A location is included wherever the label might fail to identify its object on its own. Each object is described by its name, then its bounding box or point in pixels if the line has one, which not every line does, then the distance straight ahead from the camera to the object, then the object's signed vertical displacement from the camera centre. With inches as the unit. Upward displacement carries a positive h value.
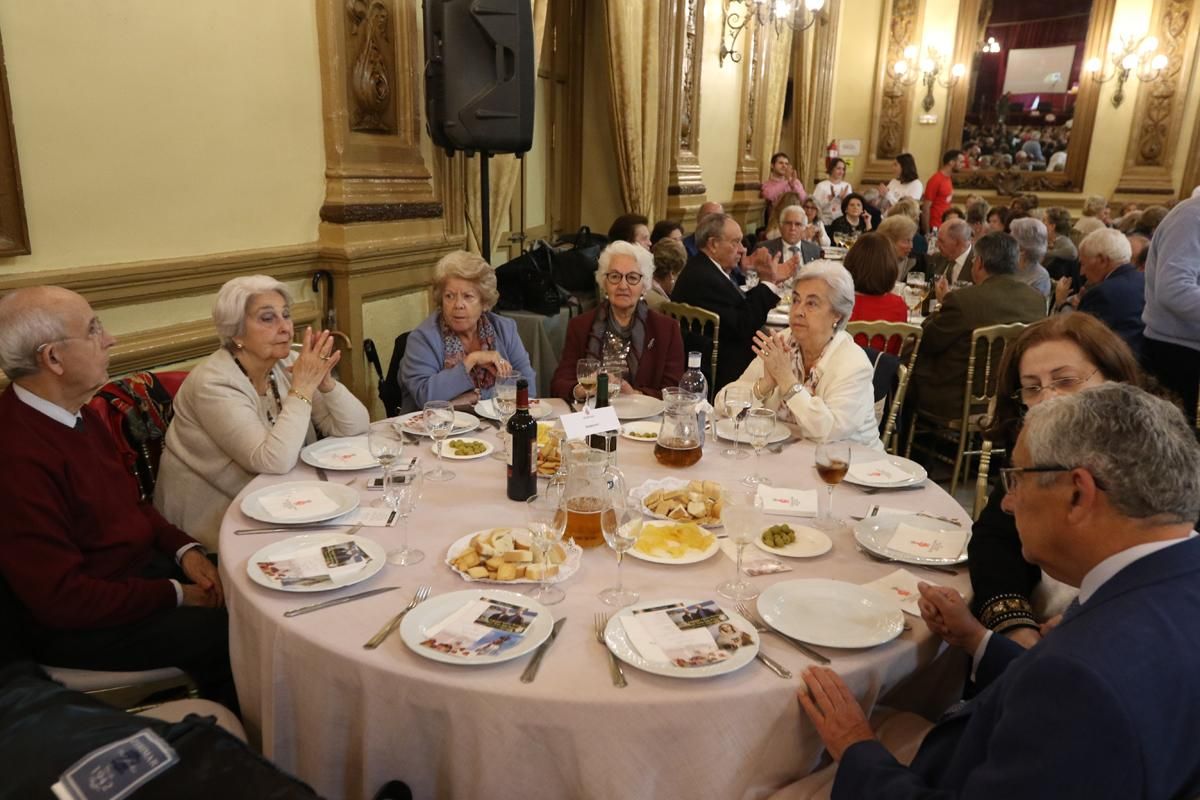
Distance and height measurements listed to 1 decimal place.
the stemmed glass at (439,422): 82.0 -25.3
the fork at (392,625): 51.4 -29.4
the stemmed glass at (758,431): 79.3 -23.7
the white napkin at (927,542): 66.2 -28.8
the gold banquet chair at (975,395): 144.8 -37.9
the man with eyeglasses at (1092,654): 34.5 -20.0
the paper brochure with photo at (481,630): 50.5 -29.0
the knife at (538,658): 48.5 -29.4
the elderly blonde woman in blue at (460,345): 116.1 -25.0
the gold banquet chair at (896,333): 138.8 -24.3
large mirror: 397.7 +50.4
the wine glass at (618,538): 57.2 -24.9
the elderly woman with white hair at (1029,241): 187.2 -10.5
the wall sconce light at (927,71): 429.7 +63.5
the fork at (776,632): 52.1 -29.6
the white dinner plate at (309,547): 57.7 -29.1
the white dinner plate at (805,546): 65.4 -29.0
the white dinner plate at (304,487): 68.8 -29.2
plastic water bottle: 96.0 -23.5
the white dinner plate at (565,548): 60.5 -28.8
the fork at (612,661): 48.3 -29.2
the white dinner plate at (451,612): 49.3 -28.9
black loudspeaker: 148.7 +19.4
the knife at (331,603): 54.9 -29.6
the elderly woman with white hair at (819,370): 94.3 -22.0
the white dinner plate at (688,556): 63.0 -28.9
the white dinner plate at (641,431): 93.7 -29.1
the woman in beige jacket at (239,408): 82.6 -25.1
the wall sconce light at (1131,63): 377.7 +62.9
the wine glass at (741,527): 58.6 -24.6
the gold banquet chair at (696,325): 158.2 -28.4
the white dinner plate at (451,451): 86.0 -29.3
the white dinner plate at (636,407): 102.6 -28.9
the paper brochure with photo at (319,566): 58.7 -29.1
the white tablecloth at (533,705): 47.3 -31.9
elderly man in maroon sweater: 65.7 -30.8
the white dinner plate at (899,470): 79.8 -28.5
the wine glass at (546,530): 57.7 -25.3
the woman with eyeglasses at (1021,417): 60.9 -20.4
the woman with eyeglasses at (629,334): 128.2 -23.9
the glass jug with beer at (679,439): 83.6 -26.2
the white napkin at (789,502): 73.5 -28.7
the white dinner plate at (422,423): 92.4 -28.7
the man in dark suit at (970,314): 152.6 -22.6
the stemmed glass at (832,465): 70.0 -23.8
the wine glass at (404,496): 63.4 -27.1
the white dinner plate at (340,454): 82.7 -29.6
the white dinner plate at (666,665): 48.6 -28.8
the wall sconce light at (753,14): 311.0 +66.6
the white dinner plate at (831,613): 53.7 -29.1
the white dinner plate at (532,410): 99.7 -28.7
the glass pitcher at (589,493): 60.7 -23.4
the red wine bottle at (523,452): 73.2 -24.6
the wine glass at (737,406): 89.1 -25.9
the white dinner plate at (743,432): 90.7 -28.0
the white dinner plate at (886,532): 64.9 -28.6
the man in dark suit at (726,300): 165.0 -23.3
